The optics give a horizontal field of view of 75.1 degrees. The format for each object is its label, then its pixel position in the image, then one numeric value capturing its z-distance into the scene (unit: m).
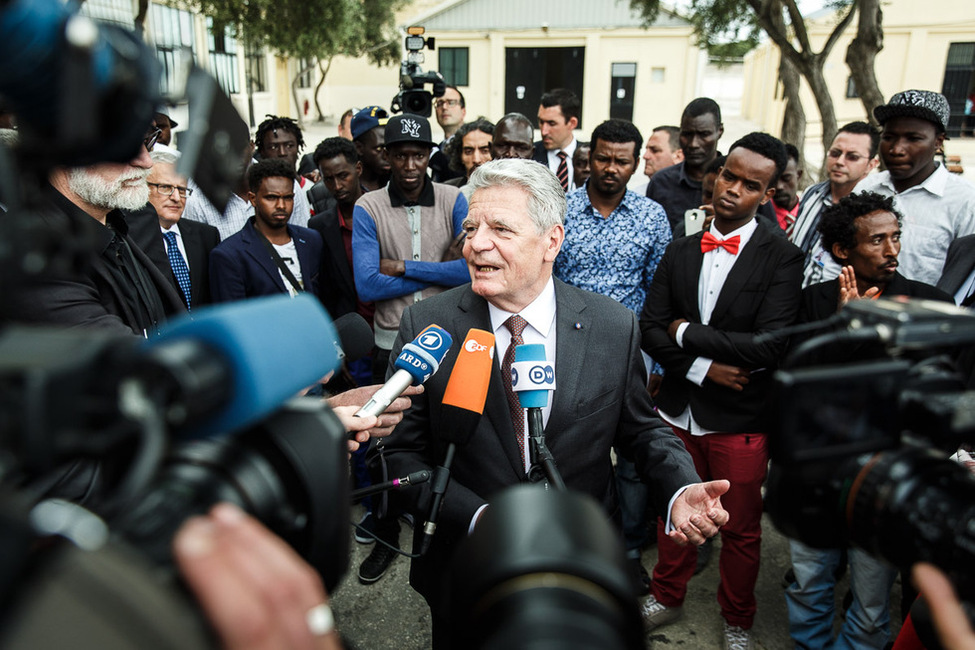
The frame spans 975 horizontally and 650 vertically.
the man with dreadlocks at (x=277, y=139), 5.57
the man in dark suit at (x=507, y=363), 2.02
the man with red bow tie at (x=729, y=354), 2.86
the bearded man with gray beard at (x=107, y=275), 1.71
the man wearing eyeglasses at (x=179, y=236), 3.51
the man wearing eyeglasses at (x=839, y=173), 3.88
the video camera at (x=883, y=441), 0.90
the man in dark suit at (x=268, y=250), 3.54
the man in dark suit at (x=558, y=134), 5.73
